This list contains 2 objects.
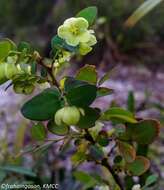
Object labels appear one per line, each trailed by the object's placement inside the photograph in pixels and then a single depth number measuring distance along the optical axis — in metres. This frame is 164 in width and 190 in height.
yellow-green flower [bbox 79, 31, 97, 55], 0.29
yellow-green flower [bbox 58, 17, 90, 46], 0.28
